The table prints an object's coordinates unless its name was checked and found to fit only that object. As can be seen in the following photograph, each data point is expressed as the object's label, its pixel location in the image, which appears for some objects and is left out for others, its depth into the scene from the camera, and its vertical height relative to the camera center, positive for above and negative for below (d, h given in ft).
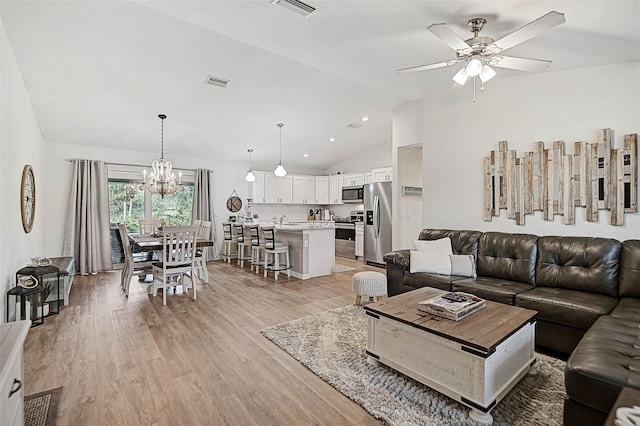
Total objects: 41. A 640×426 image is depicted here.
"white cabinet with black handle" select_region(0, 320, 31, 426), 3.76 -2.11
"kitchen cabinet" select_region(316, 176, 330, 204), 29.32 +1.84
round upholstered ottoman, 12.39 -3.03
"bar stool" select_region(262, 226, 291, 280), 18.21 -2.40
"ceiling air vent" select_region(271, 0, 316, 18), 8.59 +5.69
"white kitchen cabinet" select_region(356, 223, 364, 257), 24.56 -2.42
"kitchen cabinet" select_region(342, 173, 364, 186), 25.81 +2.51
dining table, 13.96 -1.51
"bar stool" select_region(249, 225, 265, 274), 19.67 -2.26
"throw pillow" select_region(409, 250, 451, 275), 11.54 -2.05
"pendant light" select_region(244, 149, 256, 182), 22.86 +2.37
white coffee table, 6.13 -3.08
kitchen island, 18.22 -2.41
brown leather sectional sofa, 5.08 -2.57
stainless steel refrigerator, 21.75 -0.90
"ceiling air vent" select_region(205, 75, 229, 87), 14.03 +5.88
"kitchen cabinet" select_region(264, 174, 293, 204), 27.20 +1.78
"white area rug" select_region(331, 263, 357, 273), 20.66 -4.02
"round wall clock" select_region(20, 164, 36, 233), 11.34 +0.52
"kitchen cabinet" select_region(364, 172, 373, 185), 24.80 +2.51
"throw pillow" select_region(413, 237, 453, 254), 12.36 -1.51
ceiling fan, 7.41 +4.12
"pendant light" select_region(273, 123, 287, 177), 20.17 +2.49
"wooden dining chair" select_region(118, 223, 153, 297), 14.90 -2.74
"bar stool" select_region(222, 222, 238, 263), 24.25 -2.51
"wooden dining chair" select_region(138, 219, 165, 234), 19.66 -0.94
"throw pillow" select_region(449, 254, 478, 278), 11.44 -2.14
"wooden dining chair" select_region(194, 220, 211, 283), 16.44 -2.86
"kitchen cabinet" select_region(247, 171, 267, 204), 26.58 +1.75
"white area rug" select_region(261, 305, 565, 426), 6.20 -4.09
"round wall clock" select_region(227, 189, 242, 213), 25.99 +0.56
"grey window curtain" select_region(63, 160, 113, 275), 19.29 -0.50
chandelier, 16.60 +1.66
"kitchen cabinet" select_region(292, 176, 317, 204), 28.50 +1.82
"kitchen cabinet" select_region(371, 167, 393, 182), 22.94 +2.60
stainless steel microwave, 25.35 +1.20
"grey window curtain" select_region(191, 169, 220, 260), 23.82 +0.83
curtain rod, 19.54 +3.16
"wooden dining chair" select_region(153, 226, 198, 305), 13.62 -2.07
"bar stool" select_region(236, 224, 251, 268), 22.27 -2.38
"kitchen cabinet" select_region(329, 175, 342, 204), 28.09 +1.80
